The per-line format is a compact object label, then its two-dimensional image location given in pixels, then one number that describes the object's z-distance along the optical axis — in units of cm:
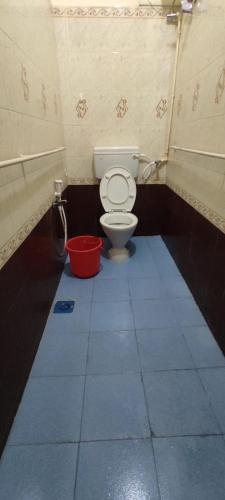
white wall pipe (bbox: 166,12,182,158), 177
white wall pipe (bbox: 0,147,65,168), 72
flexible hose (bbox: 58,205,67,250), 174
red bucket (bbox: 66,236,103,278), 175
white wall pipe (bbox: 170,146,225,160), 107
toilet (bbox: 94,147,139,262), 207
